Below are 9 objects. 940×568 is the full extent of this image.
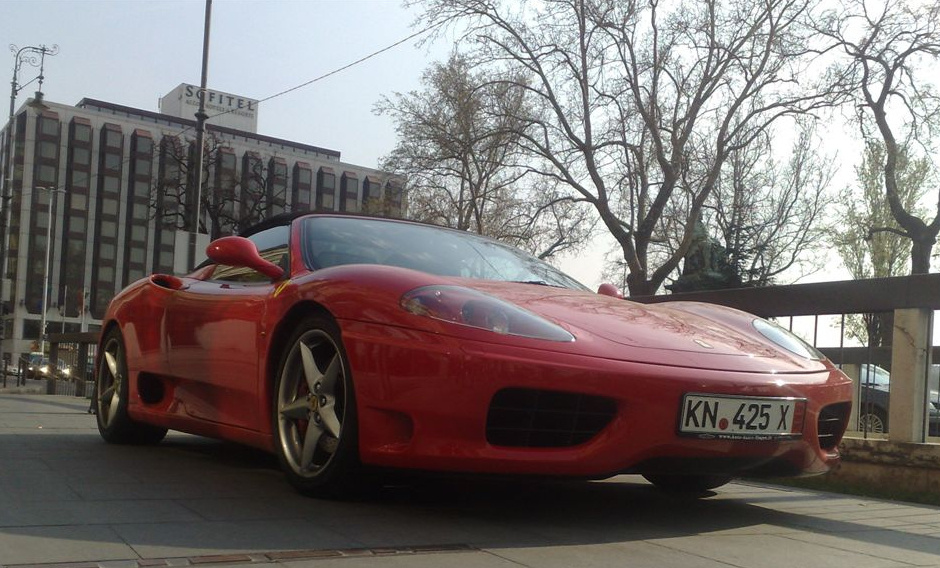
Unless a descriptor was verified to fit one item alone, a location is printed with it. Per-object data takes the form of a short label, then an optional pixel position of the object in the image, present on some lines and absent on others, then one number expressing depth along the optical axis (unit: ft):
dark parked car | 18.34
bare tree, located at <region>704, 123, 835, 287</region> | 110.22
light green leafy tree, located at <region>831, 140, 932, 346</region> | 105.09
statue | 103.24
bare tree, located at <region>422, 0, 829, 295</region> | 89.92
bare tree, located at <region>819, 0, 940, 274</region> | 84.79
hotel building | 246.27
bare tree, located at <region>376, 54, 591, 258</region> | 99.96
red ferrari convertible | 10.41
